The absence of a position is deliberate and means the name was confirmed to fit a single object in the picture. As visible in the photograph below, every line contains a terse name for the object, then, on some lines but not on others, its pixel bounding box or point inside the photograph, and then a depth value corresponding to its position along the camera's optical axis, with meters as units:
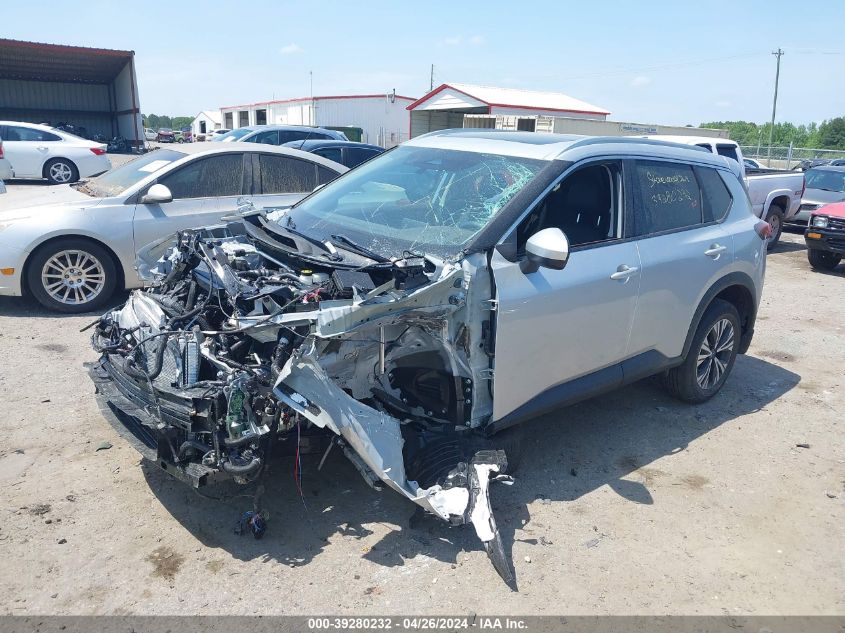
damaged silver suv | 3.13
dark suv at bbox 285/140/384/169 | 11.96
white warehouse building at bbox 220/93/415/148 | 39.66
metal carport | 25.98
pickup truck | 11.82
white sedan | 16.91
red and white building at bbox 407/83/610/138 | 29.08
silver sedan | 6.30
